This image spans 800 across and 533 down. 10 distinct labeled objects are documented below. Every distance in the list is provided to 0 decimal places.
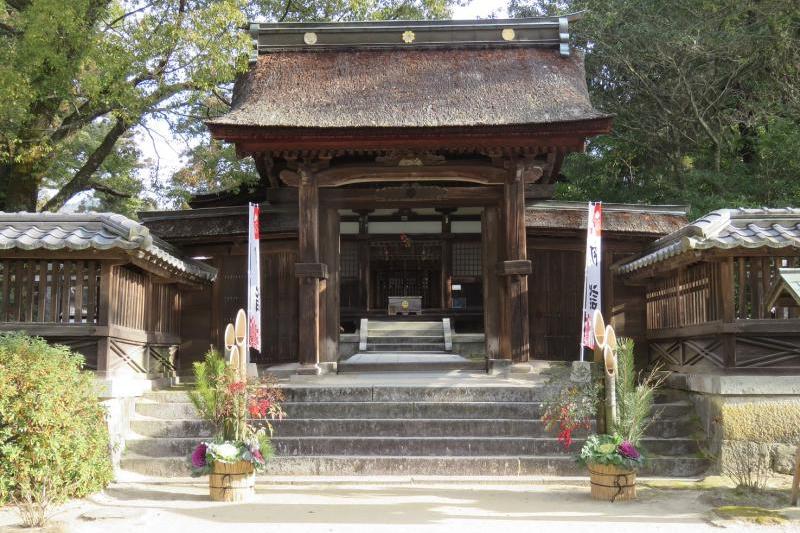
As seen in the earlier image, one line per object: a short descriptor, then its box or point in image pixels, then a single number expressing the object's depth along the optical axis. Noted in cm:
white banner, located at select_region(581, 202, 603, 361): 1172
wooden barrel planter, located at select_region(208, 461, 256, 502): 723
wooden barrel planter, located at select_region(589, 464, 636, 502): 711
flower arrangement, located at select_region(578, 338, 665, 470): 705
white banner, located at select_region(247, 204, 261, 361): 1152
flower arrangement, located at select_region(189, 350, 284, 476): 728
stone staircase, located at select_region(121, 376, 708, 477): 854
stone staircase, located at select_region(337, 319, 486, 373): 1319
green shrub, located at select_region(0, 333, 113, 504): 673
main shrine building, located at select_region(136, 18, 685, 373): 1157
